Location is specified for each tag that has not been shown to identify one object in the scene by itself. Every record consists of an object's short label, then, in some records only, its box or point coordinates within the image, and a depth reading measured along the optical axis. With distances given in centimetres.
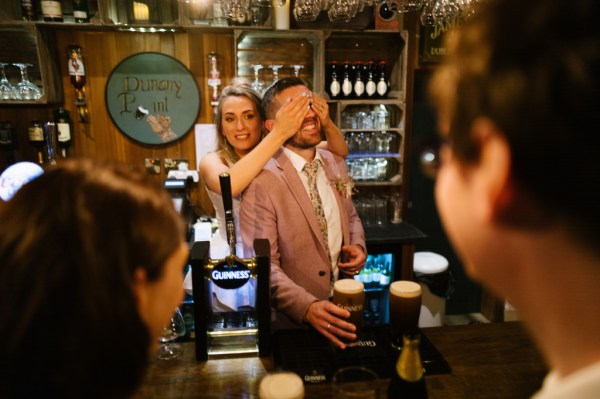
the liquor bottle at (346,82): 369
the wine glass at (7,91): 341
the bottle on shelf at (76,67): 355
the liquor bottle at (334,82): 367
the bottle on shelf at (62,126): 361
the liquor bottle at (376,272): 376
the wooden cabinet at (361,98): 370
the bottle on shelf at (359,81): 371
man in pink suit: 213
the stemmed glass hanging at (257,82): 354
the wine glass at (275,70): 365
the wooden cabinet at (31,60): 337
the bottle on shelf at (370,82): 374
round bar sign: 373
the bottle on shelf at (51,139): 340
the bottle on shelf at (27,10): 331
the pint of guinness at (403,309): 154
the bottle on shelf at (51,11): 329
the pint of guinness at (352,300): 156
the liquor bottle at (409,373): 110
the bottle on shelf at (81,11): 333
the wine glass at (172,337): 157
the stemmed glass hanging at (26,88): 343
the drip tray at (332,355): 142
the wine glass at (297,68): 372
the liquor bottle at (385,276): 374
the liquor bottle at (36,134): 356
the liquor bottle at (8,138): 357
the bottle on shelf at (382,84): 376
